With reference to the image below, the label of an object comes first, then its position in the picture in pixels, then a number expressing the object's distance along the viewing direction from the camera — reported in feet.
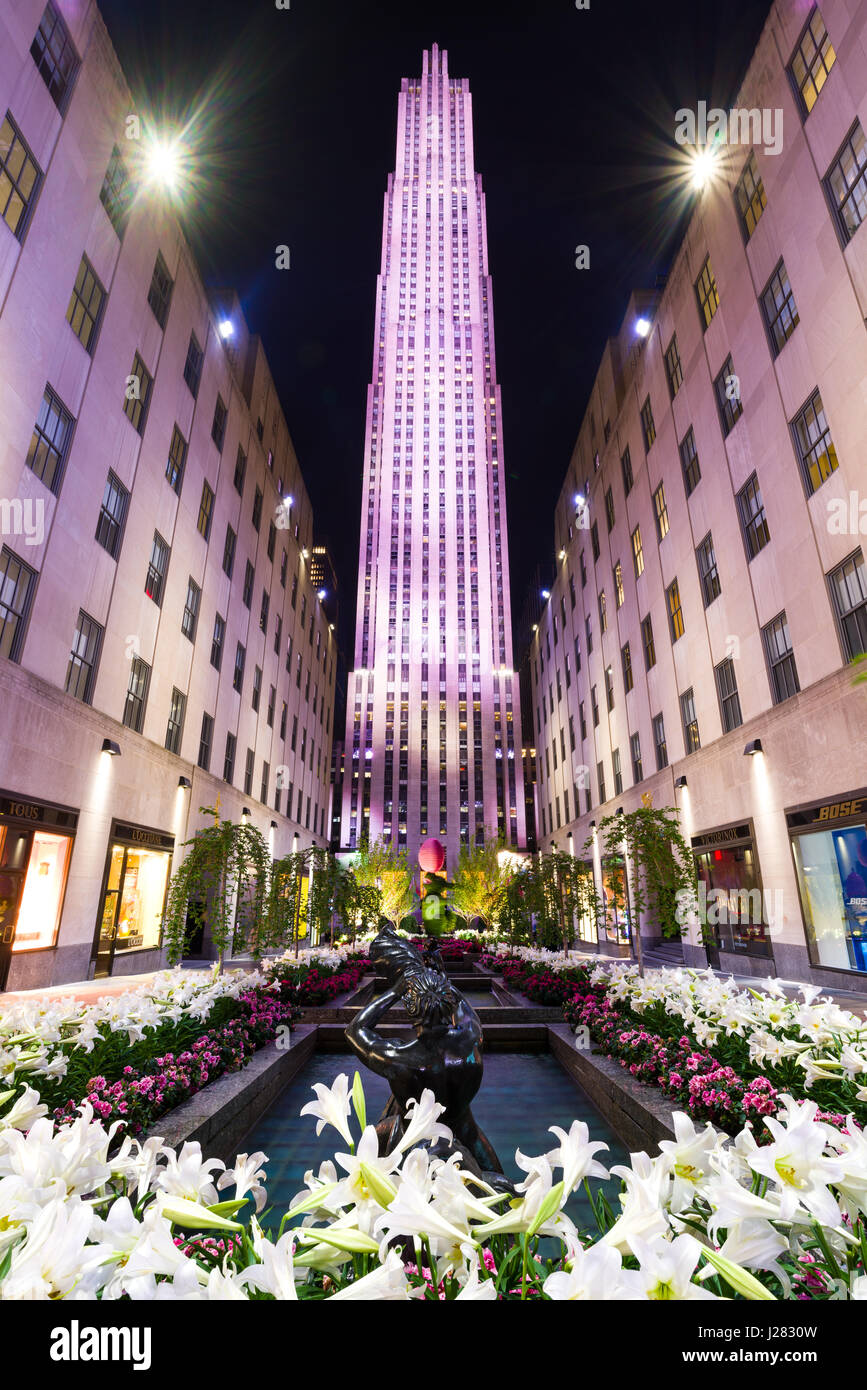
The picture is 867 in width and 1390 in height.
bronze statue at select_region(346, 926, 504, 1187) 12.67
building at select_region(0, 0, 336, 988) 45.98
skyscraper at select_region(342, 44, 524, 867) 270.05
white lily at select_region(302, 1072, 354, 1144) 5.55
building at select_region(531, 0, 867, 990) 47.62
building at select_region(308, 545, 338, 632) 216.78
